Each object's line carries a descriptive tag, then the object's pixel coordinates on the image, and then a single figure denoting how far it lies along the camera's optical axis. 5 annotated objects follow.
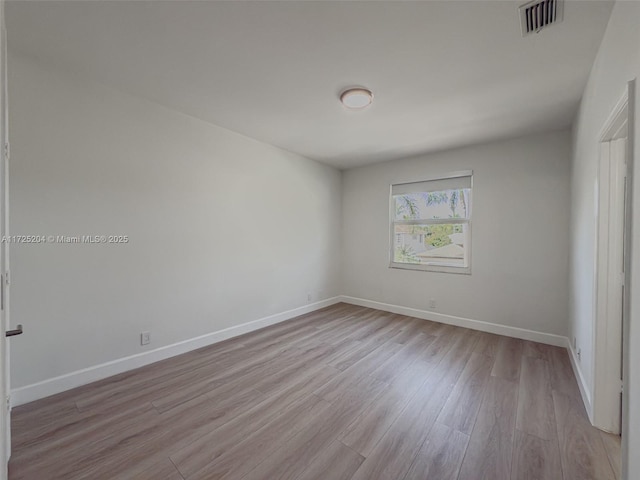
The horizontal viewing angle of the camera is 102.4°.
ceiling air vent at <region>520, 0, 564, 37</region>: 1.42
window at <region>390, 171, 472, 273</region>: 3.77
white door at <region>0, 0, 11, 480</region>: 1.09
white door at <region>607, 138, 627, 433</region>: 1.66
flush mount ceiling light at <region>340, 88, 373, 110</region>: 2.28
